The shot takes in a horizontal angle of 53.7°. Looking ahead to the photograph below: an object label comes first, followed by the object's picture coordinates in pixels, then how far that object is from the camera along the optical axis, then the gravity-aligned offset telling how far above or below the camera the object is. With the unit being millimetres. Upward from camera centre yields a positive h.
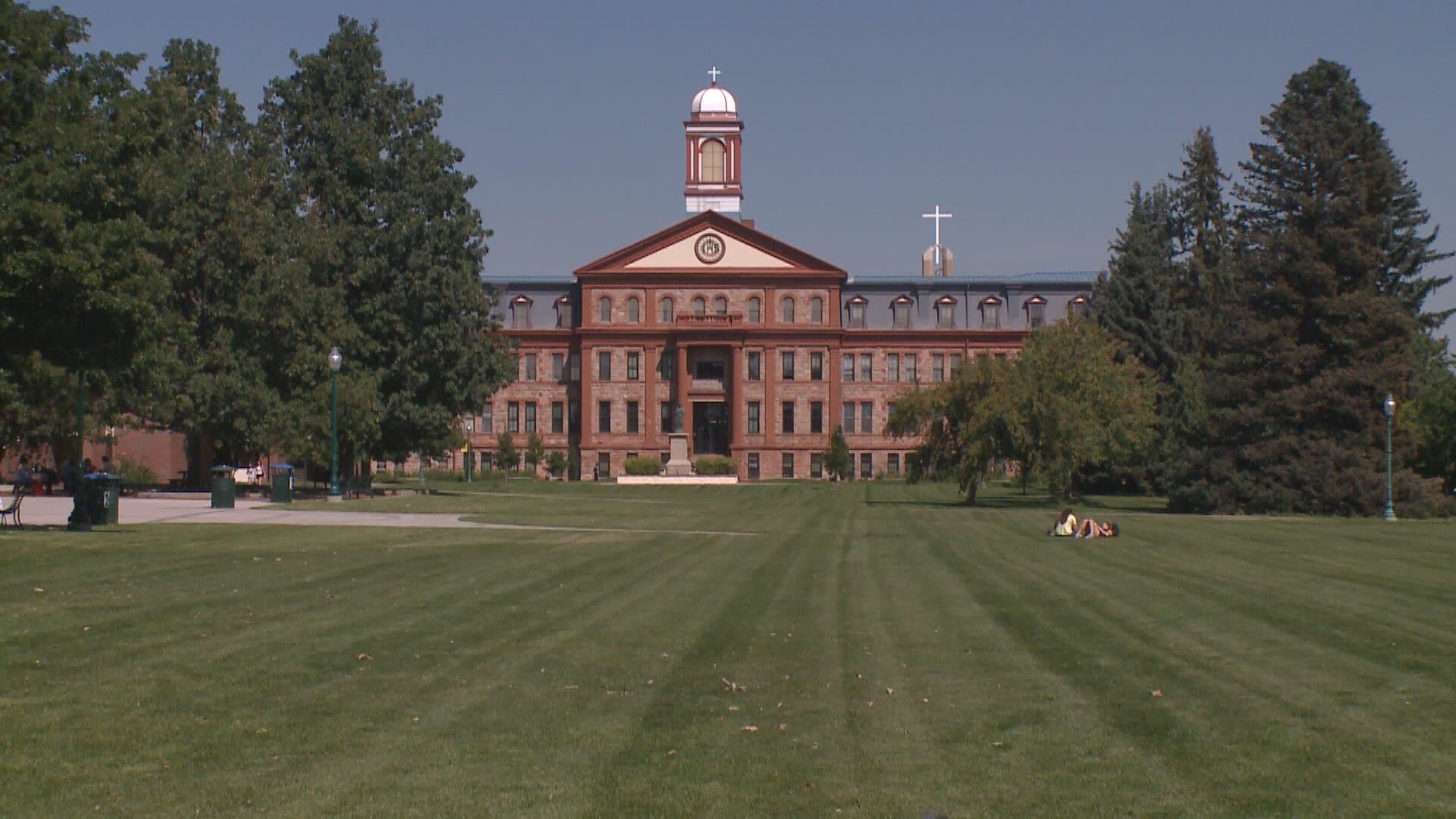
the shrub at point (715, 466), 91938 +873
